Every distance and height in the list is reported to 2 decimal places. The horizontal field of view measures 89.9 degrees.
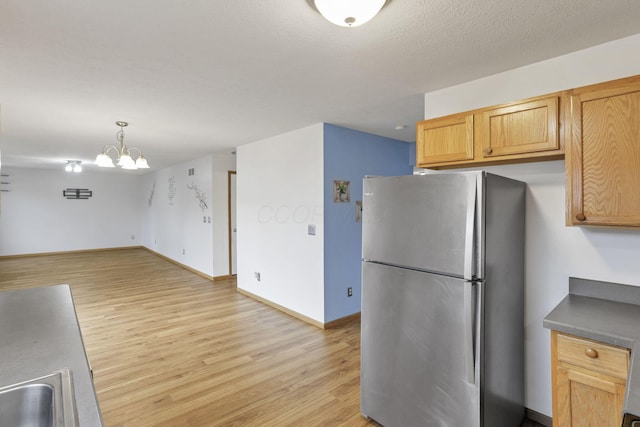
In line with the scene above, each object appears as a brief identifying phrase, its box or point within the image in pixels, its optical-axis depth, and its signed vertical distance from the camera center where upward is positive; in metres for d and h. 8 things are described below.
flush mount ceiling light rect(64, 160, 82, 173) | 6.60 +1.01
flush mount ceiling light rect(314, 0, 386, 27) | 1.35 +0.88
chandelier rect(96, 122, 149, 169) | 3.27 +0.56
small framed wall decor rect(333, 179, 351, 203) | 3.71 +0.26
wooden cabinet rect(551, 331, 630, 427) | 1.37 -0.76
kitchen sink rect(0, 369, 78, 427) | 0.91 -0.54
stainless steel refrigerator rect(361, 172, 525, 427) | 1.64 -0.50
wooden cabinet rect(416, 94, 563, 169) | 1.83 +0.50
